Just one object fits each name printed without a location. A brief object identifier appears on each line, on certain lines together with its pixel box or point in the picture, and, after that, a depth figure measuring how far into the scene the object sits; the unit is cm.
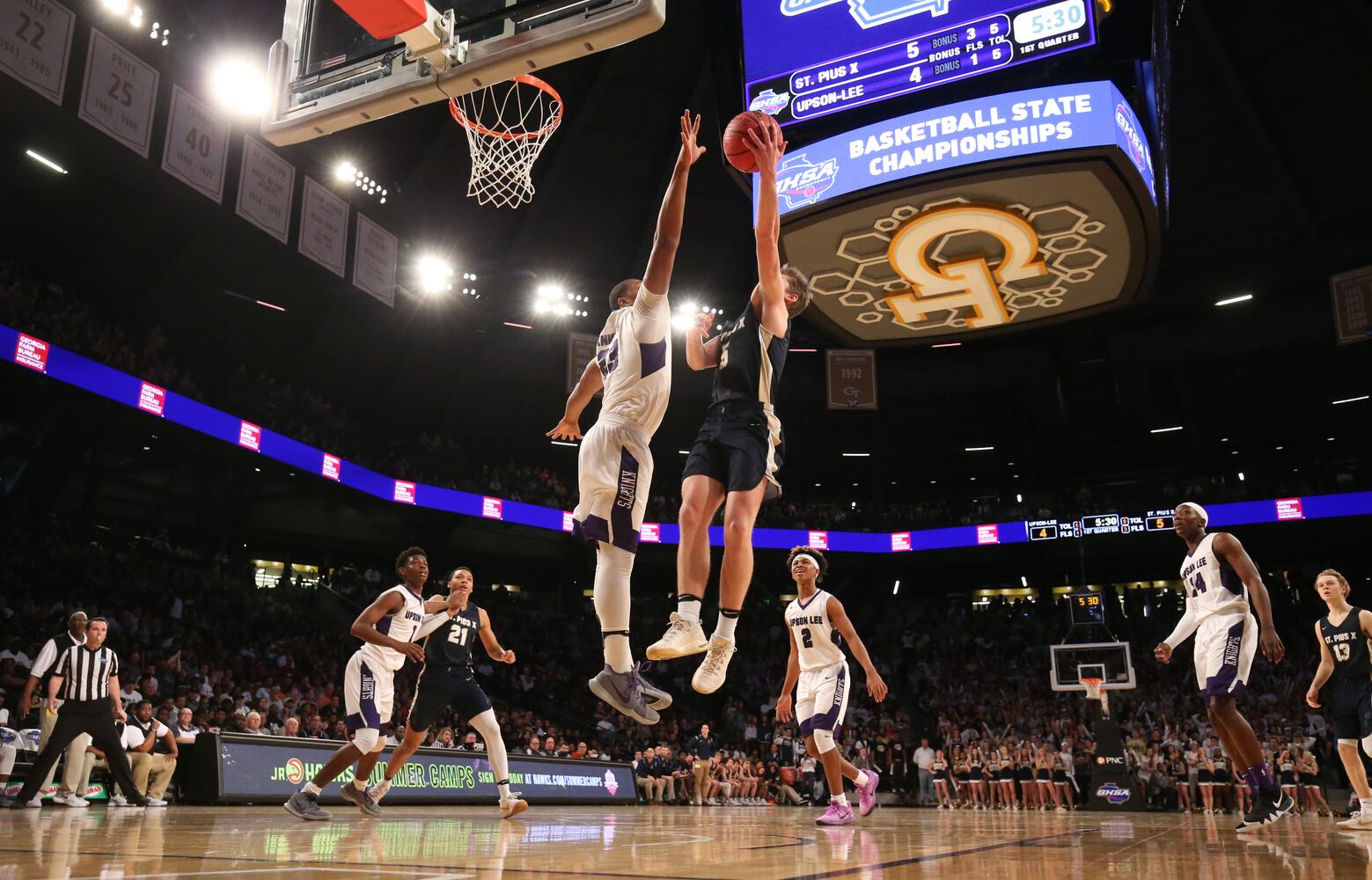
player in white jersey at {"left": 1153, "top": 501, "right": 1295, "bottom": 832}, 659
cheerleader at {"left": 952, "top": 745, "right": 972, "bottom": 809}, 1878
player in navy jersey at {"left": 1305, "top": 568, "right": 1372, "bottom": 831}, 747
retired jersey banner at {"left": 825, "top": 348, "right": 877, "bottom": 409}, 2441
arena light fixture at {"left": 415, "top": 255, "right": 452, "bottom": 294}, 2258
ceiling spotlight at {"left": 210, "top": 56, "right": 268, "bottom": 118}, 1714
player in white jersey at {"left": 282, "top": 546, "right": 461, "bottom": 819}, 704
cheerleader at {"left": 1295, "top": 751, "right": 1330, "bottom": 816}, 1527
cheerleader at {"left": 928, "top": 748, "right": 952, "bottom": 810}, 1888
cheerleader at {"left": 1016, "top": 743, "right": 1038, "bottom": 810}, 1755
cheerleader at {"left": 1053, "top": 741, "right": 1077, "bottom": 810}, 1731
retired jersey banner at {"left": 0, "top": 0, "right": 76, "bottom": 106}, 1311
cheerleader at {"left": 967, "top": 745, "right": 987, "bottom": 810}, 1822
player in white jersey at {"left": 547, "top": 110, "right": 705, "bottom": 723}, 445
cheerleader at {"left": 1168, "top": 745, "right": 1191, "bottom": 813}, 1664
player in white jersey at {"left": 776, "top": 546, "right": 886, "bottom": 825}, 780
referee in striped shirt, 880
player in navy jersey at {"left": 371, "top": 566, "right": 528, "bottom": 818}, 763
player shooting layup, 472
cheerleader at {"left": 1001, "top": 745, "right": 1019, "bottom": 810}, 1752
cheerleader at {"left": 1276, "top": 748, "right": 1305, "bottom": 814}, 1509
